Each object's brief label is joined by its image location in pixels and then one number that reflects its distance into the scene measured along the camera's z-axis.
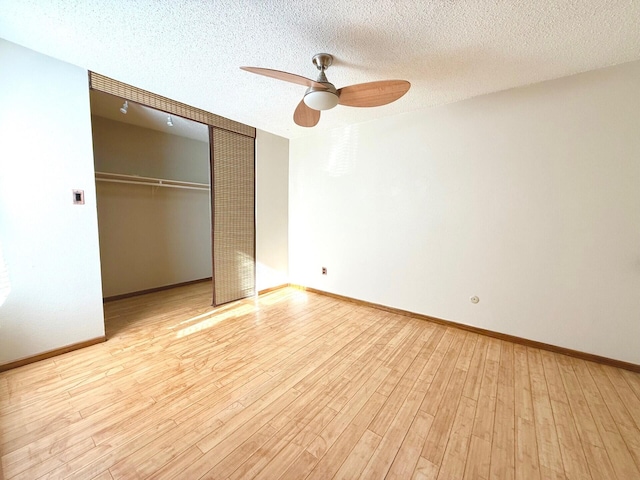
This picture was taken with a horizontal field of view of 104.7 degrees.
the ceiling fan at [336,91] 1.65
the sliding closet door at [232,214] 3.16
